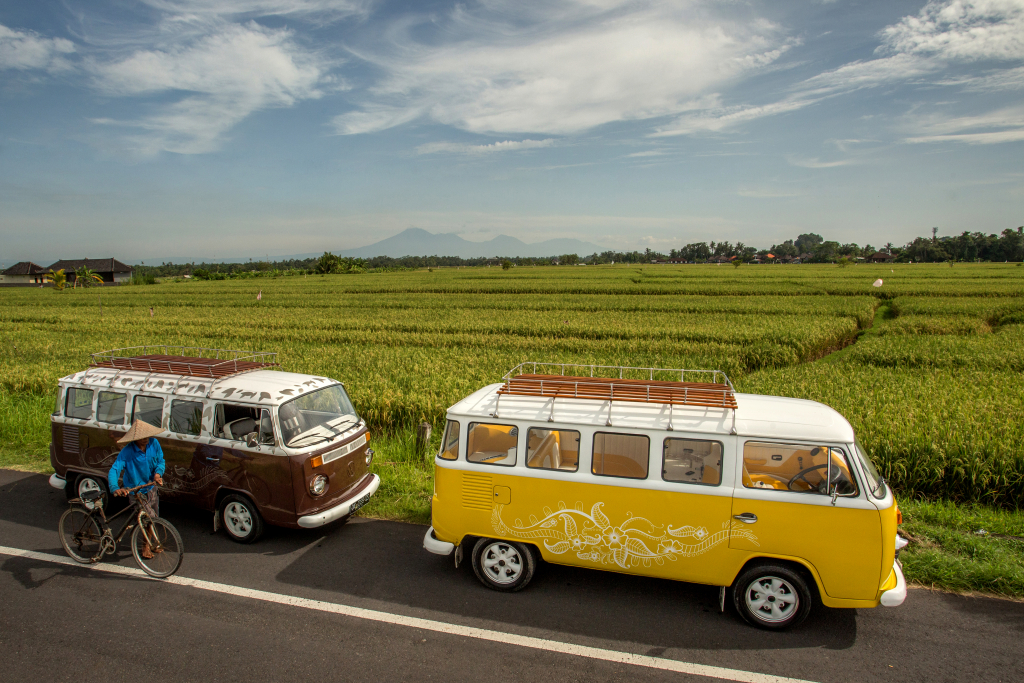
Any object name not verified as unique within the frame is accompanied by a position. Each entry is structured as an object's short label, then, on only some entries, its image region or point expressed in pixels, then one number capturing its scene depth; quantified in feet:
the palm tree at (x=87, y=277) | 222.91
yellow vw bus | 17.60
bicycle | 21.85
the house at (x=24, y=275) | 354.13
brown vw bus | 24.08
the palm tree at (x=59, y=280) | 212.43
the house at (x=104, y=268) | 358.02
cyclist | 21.30
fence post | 35.45
